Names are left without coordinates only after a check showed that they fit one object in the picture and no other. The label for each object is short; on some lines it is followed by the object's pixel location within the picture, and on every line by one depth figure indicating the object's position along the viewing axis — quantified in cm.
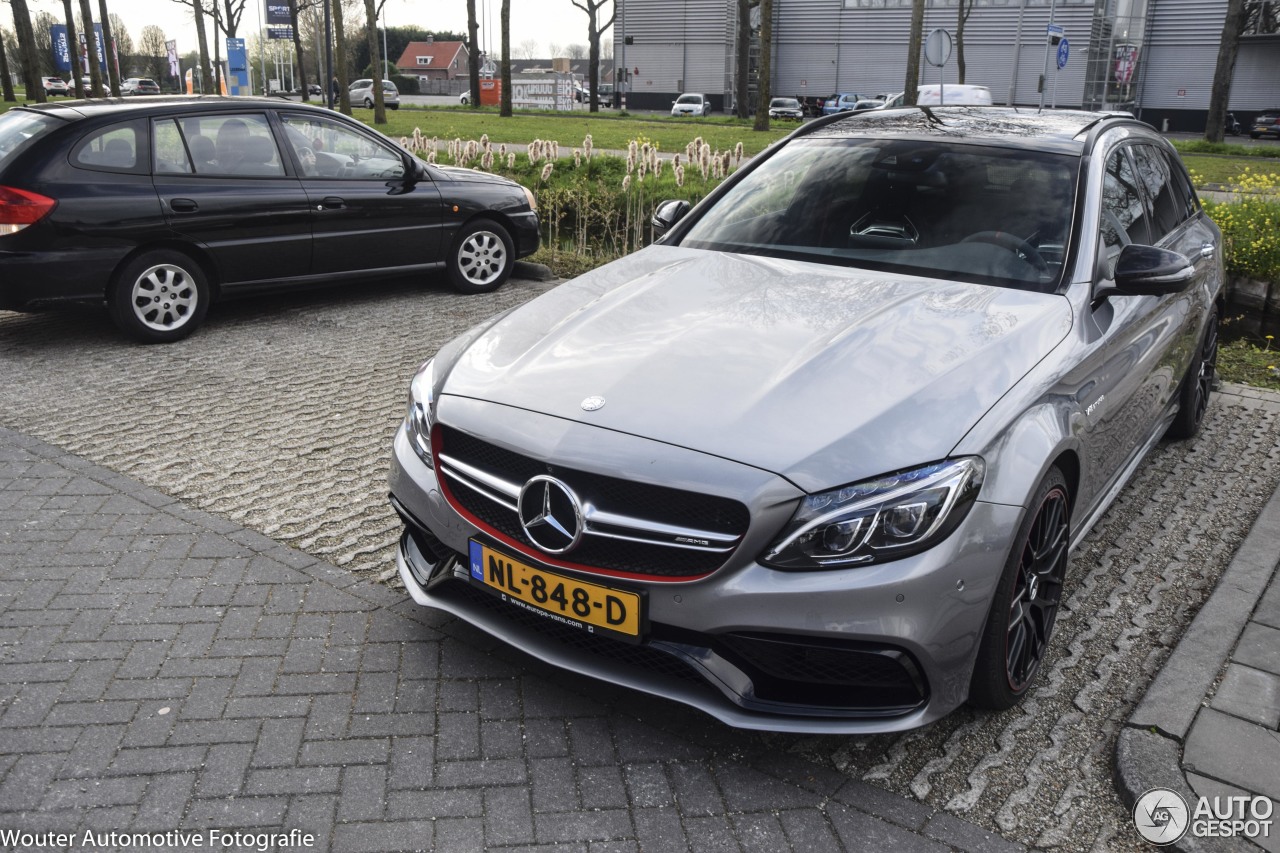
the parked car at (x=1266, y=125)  4391
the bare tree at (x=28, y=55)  3412
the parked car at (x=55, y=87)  7244
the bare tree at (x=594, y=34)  5339
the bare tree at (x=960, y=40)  4381
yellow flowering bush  798
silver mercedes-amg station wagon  271
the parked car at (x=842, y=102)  5492
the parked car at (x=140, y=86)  7605
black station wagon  673
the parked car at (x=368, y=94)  5441
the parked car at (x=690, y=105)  5953
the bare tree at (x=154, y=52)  9450
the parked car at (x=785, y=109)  5778
